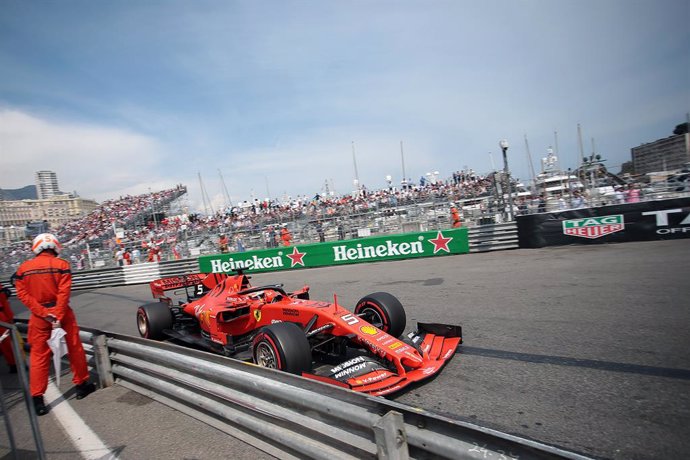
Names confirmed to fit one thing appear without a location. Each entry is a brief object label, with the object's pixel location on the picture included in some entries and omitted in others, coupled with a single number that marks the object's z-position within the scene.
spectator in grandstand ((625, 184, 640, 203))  13.15
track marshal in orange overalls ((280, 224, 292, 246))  18.61
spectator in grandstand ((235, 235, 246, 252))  20.17
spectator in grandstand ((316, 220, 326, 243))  18.20
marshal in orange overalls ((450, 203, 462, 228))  15.77
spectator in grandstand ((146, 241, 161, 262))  21.36
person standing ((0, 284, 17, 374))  5.84
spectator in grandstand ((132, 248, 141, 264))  22.05
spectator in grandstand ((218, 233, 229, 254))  19.86
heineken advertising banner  14.26
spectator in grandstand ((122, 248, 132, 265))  21.55
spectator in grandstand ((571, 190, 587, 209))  13.78
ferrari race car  3.89
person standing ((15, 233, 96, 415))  4.34
